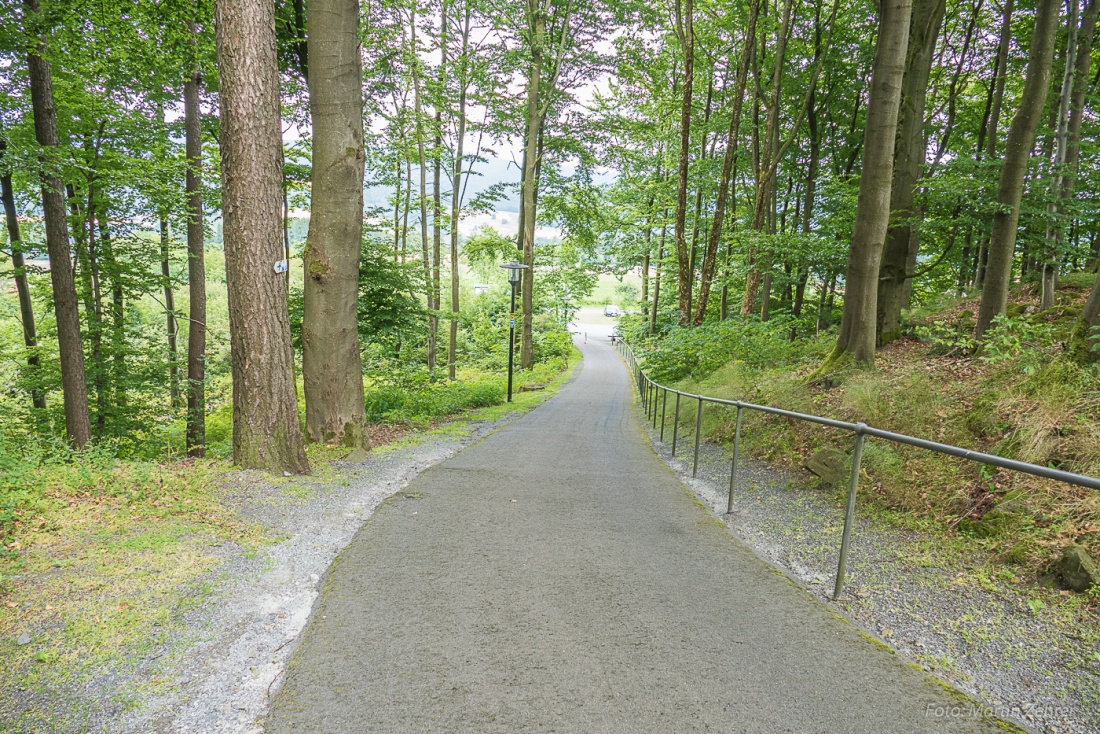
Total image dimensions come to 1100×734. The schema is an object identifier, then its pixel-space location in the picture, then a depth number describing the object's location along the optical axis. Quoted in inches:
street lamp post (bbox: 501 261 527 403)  604.9
